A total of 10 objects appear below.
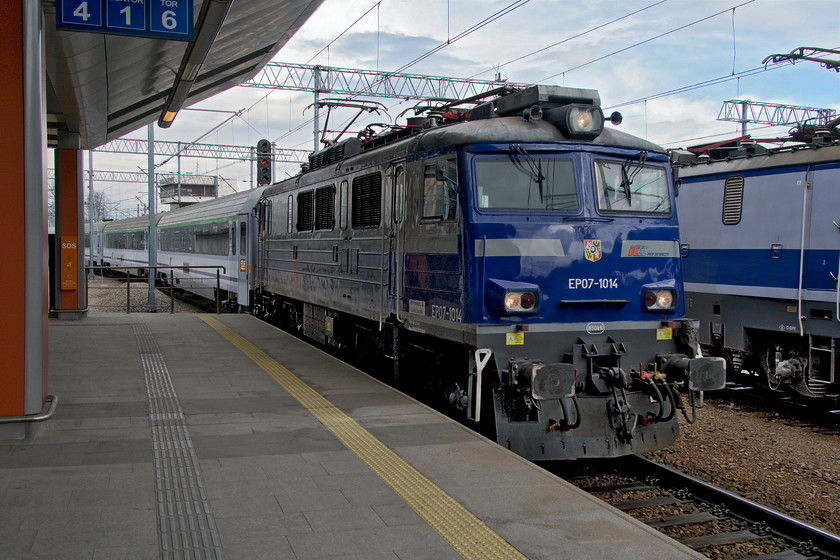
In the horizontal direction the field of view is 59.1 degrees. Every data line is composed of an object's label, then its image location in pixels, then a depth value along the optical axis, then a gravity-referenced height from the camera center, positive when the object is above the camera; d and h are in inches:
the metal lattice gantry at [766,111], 1115.9 +228.3
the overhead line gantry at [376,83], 979.9 +234.7
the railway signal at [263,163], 871.1 +107.6
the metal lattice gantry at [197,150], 1587.1 +228.4
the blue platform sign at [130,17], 266.1 +87.7
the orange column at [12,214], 226.8 +12.2
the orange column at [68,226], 569.6 +21.1
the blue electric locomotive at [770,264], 383.6 -5.3
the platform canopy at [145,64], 342.3 +103.9
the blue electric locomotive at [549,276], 263.1 -8.3
